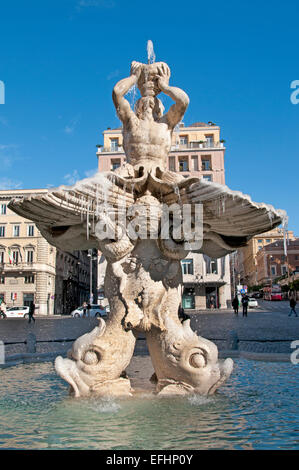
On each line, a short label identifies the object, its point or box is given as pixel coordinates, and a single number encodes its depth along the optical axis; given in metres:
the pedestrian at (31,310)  25.81
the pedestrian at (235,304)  28.81
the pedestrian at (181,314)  14.12
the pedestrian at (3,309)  34.09
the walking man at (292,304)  27.86
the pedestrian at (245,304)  27.65
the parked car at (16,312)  38.24
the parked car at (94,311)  38.75
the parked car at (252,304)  47.96
